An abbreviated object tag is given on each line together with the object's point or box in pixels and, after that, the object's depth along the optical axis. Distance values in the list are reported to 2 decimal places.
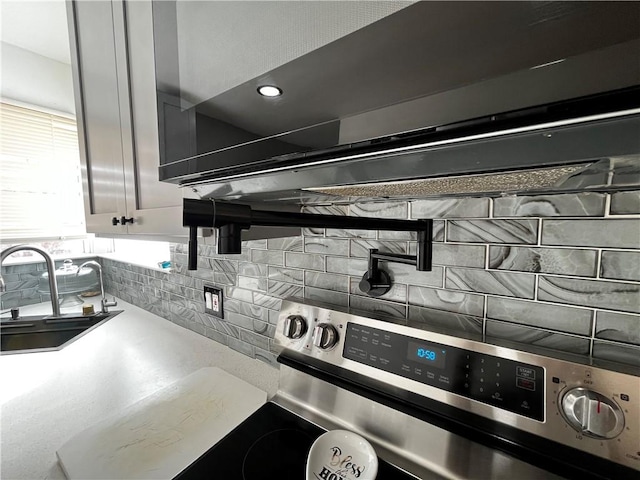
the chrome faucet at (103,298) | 1.76
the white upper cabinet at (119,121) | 0.80
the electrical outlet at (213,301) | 1.26
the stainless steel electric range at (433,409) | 0.45
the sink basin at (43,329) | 1.56
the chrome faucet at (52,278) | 1.59
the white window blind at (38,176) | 1.99
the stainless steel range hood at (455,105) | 0.19
